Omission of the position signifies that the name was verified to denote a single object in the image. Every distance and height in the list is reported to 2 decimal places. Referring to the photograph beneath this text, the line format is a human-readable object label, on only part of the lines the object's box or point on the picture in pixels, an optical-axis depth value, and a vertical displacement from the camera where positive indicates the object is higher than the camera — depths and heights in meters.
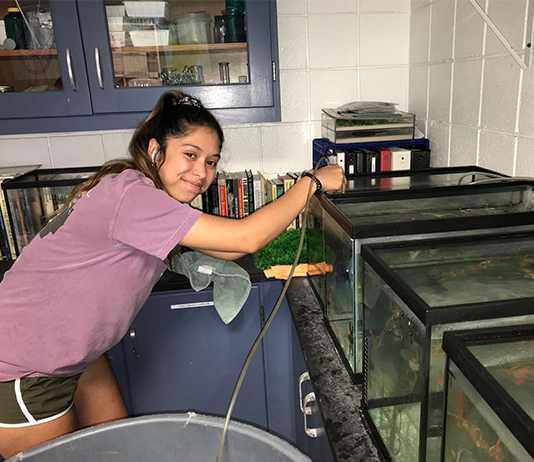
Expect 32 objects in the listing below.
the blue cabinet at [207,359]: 1.59 -0.87
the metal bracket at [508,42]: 1.16 +0.12
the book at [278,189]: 1.93 -0.37
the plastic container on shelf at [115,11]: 1.60 +0.31
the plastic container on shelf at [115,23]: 1.61 +0.27
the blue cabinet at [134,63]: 1.60 +0.14
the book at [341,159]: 1.75 -0.24
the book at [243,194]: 1.91 -0.38
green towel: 1.50 -0.57
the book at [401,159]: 1.74 -0.25
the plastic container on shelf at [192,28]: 1.67 +0.25
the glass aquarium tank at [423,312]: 0.56 -0.28
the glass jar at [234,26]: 1.65 +0.25
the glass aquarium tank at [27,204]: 1.75 -0.35
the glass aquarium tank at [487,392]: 0.43 -0.29
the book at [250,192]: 1.92 -0.37
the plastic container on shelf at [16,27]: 1.64 +0.28
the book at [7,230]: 1.78 -0.44
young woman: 0.91 -0.31
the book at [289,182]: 1.87 -0.34
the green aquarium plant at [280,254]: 1.61 -0.53
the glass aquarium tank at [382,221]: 0.86 -0.25
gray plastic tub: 0.64 -0.46
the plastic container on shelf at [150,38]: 1.65 +0.22
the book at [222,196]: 1.90 -0.38
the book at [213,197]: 1.90 -0.38
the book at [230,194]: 1.91 -0.38
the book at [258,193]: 1.93 -0.38
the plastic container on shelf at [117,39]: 1.62 +0.22
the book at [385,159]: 1.73 -0.25
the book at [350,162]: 1.74 -0.25
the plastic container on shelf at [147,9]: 1.63 +0.32
